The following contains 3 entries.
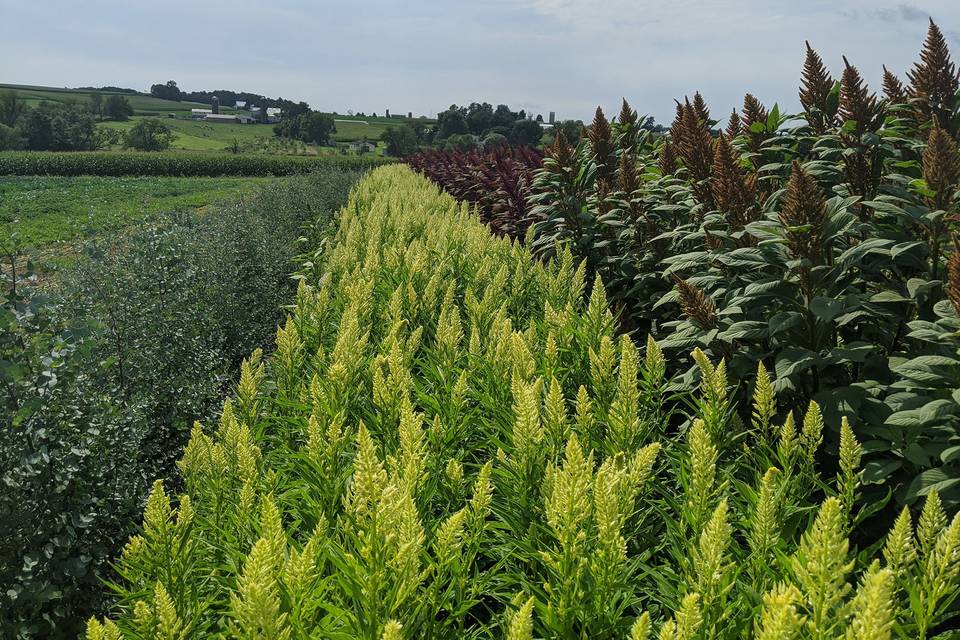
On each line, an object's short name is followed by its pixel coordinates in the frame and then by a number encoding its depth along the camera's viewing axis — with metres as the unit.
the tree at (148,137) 79.25
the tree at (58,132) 83.31
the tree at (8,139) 81.54
